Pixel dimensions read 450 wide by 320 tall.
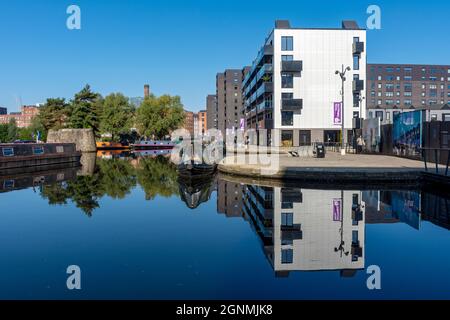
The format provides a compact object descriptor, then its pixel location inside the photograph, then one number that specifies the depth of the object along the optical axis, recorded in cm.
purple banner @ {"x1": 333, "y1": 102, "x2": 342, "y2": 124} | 3550
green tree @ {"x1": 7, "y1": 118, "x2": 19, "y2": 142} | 10976
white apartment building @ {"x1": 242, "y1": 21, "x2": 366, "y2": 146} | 5794
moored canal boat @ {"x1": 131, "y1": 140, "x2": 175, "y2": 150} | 6975
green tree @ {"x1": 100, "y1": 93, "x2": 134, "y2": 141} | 7475
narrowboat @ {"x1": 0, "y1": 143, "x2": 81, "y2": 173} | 2681
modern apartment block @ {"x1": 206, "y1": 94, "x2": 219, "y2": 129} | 17335
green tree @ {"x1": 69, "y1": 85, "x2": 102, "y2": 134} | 6419
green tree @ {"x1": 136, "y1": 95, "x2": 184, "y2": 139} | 8094
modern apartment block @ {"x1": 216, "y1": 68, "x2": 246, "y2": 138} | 13562
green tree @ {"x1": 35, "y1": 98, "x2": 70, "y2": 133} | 7794
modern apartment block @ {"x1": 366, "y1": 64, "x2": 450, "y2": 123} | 10719
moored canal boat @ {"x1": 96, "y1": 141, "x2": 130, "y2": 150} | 6544
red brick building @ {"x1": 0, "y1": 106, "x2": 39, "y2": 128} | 19888
